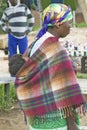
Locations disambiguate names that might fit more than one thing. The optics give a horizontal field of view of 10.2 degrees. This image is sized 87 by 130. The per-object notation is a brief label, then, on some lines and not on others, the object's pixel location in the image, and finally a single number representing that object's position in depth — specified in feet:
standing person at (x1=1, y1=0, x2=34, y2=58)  29.48
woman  11.13
